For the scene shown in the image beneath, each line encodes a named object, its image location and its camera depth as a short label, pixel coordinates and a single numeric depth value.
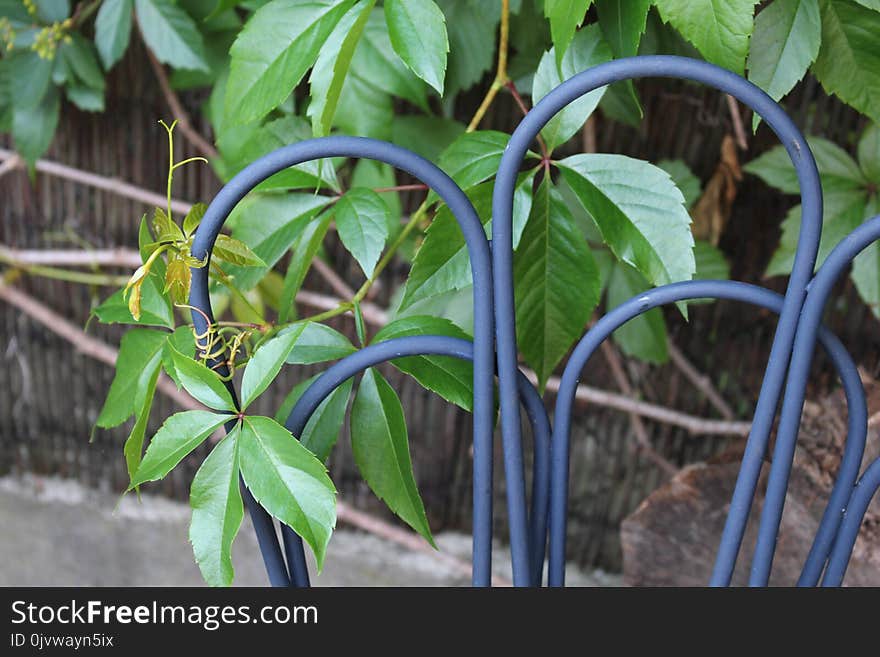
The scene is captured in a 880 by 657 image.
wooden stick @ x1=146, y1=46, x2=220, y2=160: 2.25
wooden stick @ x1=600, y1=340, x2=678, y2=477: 2.39
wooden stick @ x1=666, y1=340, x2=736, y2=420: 2.34
